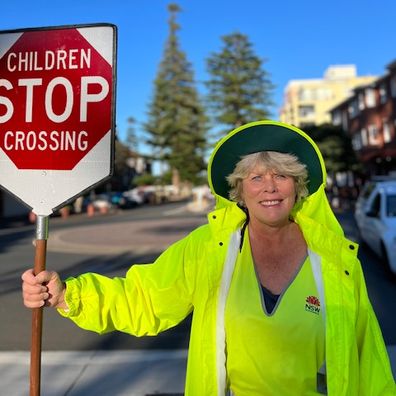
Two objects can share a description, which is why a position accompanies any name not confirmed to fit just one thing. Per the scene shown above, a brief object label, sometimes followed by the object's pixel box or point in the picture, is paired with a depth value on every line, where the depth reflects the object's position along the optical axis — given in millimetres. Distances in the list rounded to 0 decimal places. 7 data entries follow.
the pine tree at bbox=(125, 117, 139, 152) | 80006
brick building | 32688
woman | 1637
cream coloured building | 67438
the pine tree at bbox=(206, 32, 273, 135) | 46438
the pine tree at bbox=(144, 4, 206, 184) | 60500
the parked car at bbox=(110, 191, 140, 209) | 41062
